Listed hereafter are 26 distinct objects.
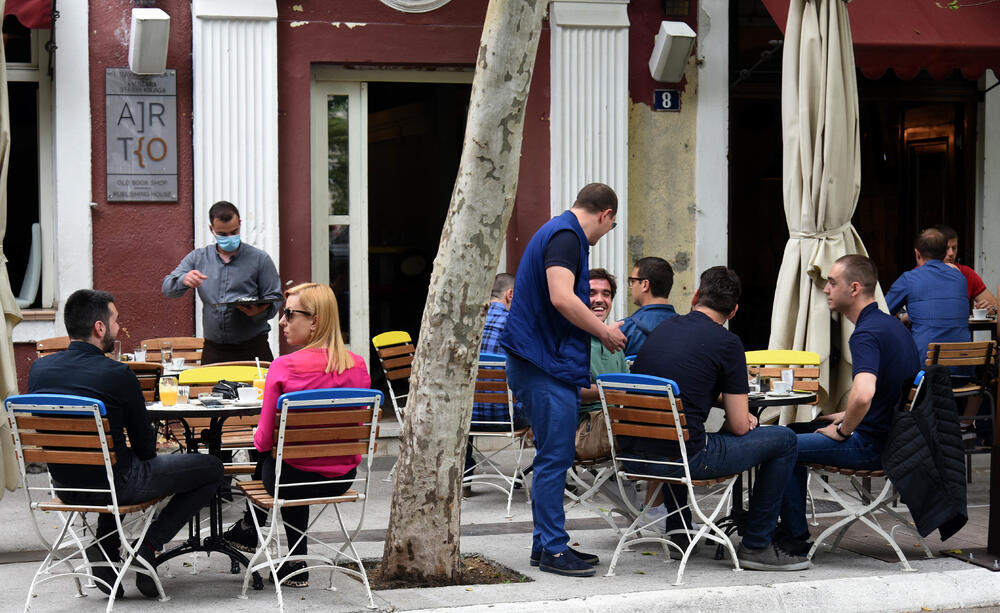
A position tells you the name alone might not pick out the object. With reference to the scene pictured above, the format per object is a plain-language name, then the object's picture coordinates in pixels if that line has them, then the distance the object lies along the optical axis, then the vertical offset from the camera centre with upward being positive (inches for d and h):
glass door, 832.3 -13.2
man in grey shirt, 700.0 -35.8
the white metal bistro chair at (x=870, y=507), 505.4 -69.9
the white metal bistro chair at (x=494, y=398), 639.8 -60.1
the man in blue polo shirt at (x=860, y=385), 506.9 -45.7
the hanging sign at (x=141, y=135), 770.8 +6.2
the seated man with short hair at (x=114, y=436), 446.9 -49.0
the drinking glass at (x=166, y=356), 622.2 -48.2
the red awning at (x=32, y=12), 729.0 +40.5
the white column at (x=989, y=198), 945.5 -15.6
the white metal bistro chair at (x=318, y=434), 442.9 -48.2
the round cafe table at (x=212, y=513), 483.5 -68.2
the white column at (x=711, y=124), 869.2 +10.6
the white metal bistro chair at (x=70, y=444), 434.9 -48.8
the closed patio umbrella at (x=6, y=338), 564.7 -39.7
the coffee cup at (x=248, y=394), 511.8 -47.2
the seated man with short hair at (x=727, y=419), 490.9 -49.7
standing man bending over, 493.7 -36.7
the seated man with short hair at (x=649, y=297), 580.4 -31.8
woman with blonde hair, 459.5 -39.4
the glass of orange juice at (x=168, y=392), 501.4 -45.5
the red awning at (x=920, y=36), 797.9 +36.8
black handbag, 519.2 -46.9
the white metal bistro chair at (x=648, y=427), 478.0 -51.1
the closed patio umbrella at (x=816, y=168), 659.4 -3.1
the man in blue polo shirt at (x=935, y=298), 754.2 -41.6
